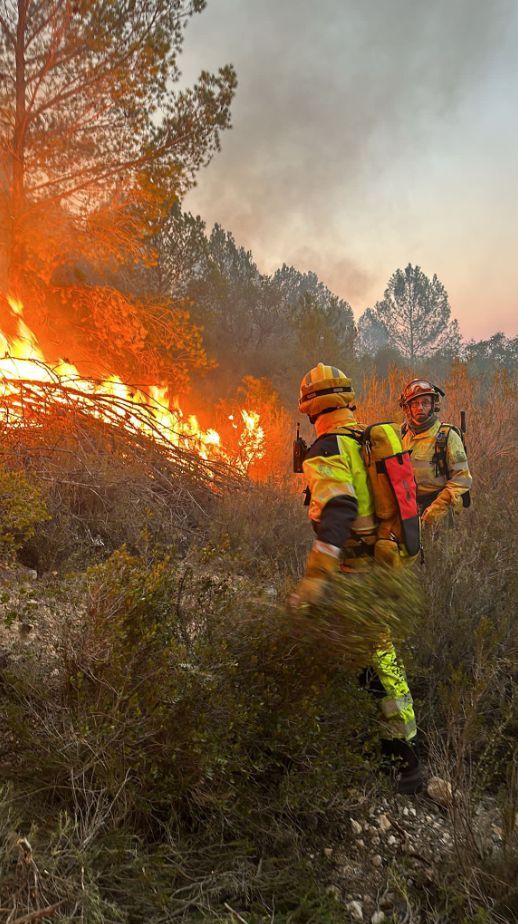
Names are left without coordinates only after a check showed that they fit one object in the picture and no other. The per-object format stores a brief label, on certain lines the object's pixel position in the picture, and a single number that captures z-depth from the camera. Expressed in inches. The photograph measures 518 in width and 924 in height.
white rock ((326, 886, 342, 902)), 66.0
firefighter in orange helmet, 89.7
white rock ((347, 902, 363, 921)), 64.6
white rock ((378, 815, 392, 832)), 81.0
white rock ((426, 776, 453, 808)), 86.5
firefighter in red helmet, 185.0
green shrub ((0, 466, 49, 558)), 125.7
